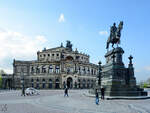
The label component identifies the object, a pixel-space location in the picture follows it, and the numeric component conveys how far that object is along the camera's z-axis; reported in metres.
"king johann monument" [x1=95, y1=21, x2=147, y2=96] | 22.43
